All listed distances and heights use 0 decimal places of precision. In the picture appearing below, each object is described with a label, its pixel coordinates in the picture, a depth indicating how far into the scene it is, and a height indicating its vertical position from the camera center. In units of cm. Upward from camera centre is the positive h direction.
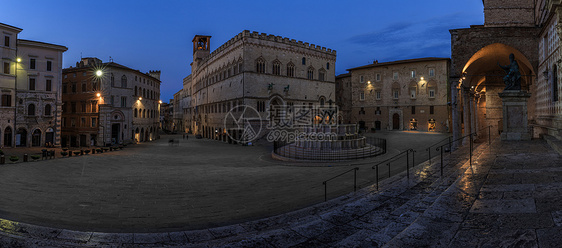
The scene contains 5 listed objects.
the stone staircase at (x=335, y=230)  469 -200
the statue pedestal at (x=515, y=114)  1475 +79
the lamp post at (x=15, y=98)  2908 +303
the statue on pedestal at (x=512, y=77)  1509 +284
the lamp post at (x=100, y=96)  3422 +383
